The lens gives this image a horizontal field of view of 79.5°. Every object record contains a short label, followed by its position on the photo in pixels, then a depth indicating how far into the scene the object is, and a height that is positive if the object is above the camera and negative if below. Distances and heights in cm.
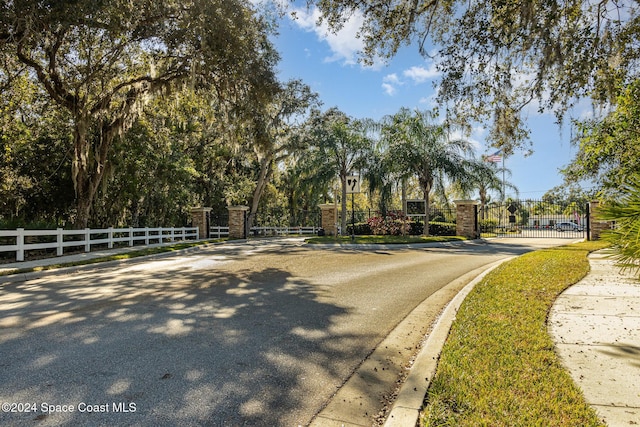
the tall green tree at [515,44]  735 +342
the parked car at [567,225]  4413 -137
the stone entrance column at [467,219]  2353 -40
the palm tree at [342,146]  2448 +423
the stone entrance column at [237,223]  2431 -77
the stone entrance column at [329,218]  2527 -43
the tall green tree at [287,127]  2636 +592
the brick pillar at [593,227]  2055 -75
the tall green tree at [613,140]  1005 +236
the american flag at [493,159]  2841 +421
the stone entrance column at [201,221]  2443 -66
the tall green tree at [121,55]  987 +494
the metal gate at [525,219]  2510 -65
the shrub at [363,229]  2795 -126
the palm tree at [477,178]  2477 +228
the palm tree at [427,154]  2419 +370
